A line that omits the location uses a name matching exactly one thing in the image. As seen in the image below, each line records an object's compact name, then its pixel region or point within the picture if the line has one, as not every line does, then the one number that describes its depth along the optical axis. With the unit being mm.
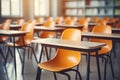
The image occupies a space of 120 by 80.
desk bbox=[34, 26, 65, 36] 4866
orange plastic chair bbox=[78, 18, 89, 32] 6049
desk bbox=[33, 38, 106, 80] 2242
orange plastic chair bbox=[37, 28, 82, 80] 2492
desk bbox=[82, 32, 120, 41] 3160
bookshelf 11273
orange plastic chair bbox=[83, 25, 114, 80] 3366
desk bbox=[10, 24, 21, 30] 5910
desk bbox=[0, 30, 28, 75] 3682
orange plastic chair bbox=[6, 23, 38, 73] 4152
